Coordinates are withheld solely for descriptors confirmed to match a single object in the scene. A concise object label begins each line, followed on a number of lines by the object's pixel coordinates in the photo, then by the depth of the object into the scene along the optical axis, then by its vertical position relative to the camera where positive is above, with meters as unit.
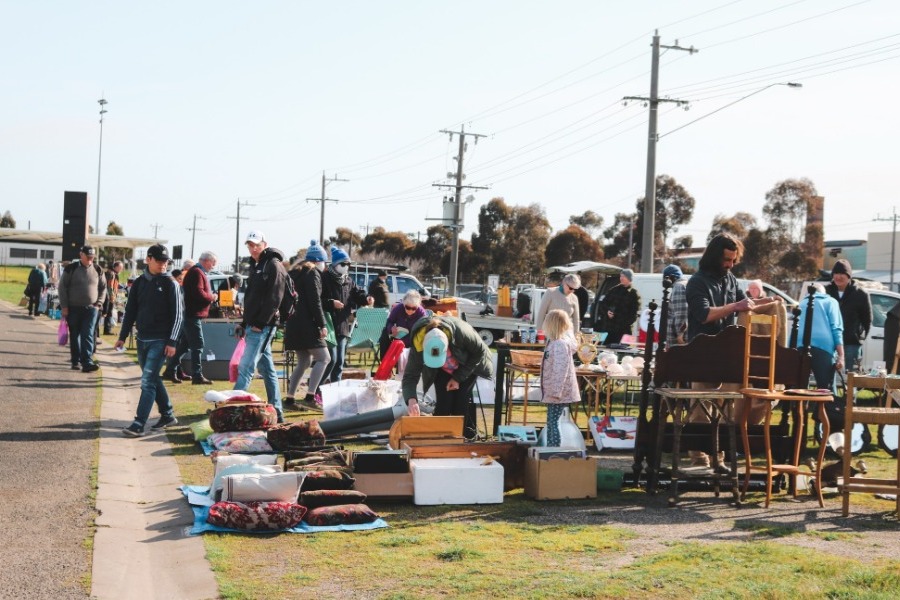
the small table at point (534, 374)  10.72 -0.61
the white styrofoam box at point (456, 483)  7.61 -1.25
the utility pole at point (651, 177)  30.49 +4.38
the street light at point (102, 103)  61.61 +11.53
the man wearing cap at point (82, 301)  16.55 -0.09
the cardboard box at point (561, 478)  7.86 -1.21
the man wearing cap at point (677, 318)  9.55 +0.06
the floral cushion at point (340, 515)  6.86 -1.37
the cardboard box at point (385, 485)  7.47 -1.27
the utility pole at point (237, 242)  93.80 +5.62
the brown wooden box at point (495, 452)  8.12 -1.08
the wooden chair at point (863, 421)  7.57 -0.66
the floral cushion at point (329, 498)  7.06 -1.30
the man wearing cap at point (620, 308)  16.48 +0.21
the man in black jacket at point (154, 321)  10.41 -0.22
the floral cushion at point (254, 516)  6.66 -1.36
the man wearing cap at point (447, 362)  8.64 -0.42
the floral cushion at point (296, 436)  8.86 -1.11
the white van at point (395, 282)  30.23 +0.85
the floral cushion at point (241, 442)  8.87 -1.20
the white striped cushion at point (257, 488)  6.93 -1.22
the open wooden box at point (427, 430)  8.43 -0.96
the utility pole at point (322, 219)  76.81 +6.50
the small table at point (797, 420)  7.69 -0.70
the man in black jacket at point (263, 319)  10.67 -0.15
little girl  9.35 -0.47
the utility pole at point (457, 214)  48.66 +4.65
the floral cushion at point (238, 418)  9.39 -1.04
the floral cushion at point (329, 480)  7.30 -1.22
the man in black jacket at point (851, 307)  12.79 +0.32
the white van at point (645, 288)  19.81 +0.70
